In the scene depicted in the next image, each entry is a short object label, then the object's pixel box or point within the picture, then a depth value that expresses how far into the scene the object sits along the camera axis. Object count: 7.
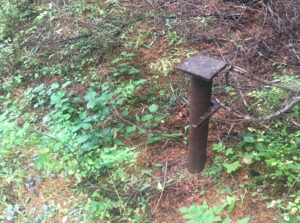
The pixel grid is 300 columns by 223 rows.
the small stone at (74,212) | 2.24
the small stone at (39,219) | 2.25
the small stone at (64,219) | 2.21
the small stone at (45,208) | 2.35
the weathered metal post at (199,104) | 1.74
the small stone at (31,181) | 2.58
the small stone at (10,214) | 2.32
